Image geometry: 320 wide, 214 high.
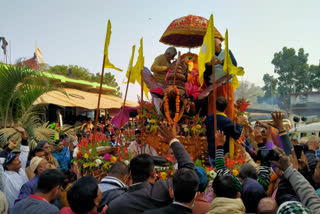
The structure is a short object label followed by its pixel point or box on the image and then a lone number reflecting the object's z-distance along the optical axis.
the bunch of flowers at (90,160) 5.75
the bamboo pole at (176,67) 6.36
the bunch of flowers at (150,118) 6.54
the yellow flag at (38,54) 19.91
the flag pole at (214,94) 4.42
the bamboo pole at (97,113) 6.17
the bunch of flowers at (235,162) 4.77
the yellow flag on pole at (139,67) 6.23
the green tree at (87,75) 28.16
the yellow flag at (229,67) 5.10
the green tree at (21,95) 8.09
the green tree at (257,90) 48.16
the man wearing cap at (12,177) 4.00
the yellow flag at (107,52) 6.17
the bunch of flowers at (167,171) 4.92
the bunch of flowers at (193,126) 6.18
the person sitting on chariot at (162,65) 7.13
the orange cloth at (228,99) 6.24
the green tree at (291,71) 42.44
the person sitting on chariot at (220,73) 6.28
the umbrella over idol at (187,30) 7.44
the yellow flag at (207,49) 4.88
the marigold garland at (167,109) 6.11
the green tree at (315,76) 39.09
